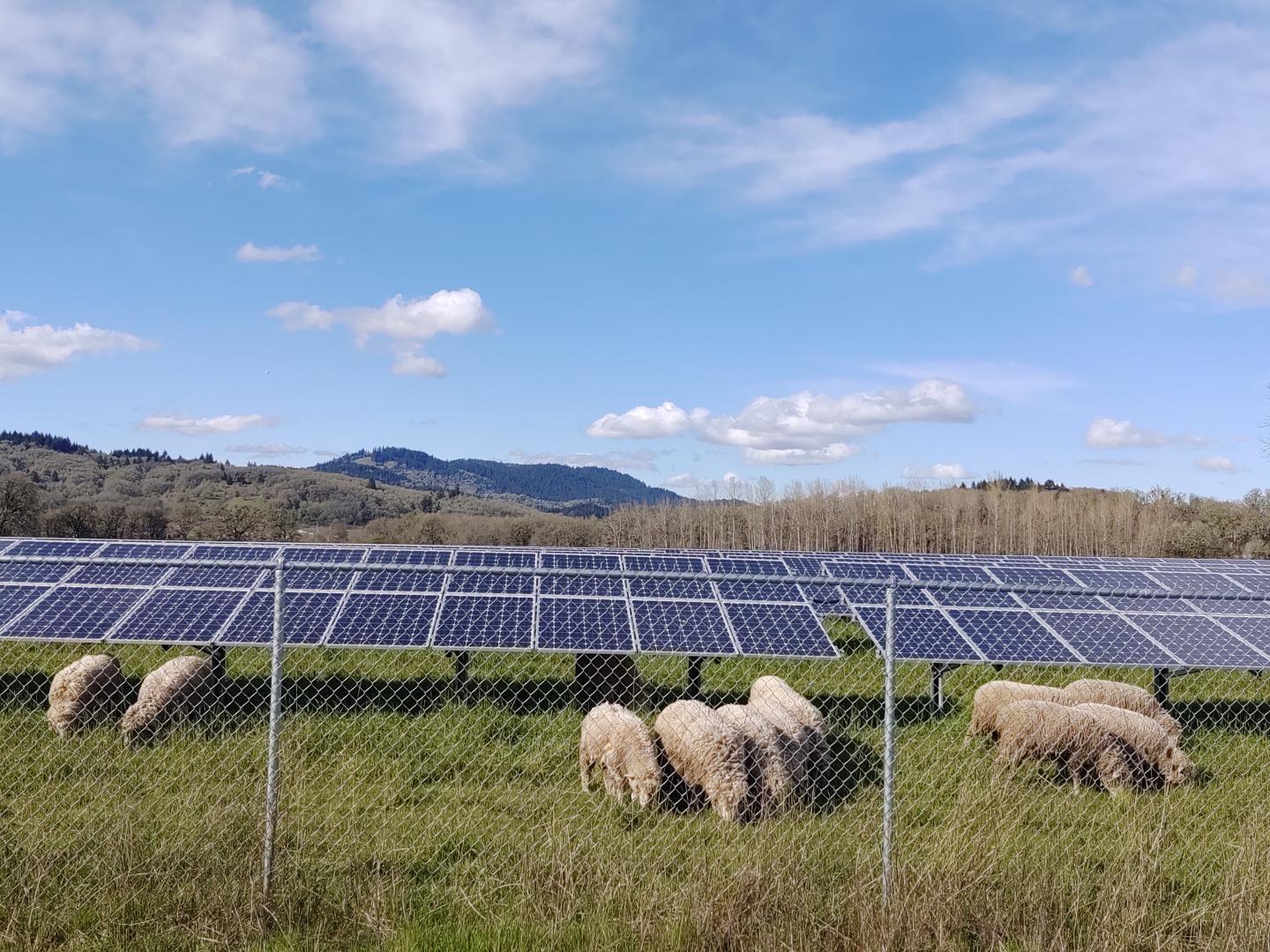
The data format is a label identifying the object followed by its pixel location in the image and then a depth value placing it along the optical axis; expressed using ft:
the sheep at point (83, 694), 34.81
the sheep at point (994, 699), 36.11
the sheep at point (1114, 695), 37.04
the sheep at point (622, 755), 27.32
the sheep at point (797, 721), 28.37
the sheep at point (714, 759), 26.43
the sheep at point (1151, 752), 31.14
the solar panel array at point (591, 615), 38.17
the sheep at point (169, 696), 33.76
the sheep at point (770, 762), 26.66
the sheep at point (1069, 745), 31.01
